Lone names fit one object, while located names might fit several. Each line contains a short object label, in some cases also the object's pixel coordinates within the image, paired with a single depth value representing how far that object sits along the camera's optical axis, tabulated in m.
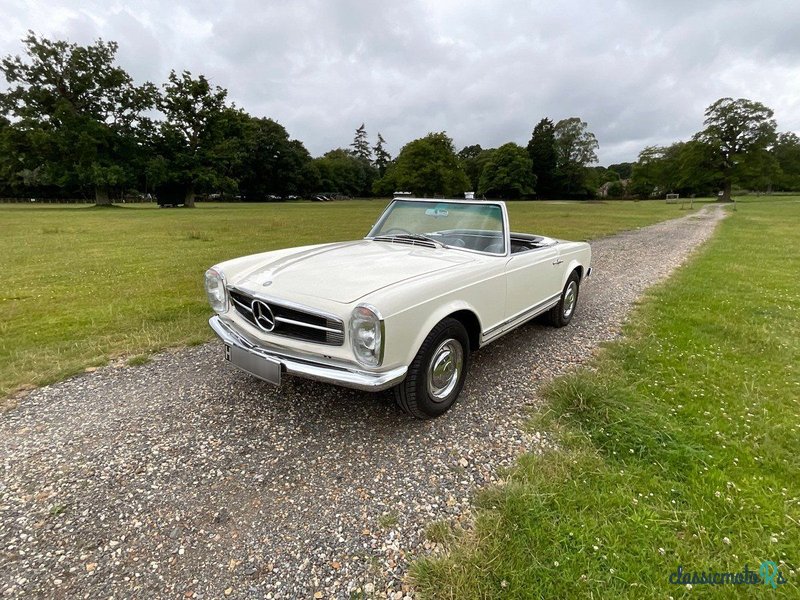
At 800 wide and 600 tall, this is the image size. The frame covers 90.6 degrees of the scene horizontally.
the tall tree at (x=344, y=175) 76.00
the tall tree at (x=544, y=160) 69.94
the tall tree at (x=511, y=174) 66.00
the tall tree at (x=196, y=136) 37.94
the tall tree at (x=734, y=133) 46.59
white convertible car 2.41
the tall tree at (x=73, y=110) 33.69
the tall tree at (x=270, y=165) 60.78
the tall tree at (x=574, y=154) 68.56
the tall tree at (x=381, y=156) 97.89
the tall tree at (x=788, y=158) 57.50
